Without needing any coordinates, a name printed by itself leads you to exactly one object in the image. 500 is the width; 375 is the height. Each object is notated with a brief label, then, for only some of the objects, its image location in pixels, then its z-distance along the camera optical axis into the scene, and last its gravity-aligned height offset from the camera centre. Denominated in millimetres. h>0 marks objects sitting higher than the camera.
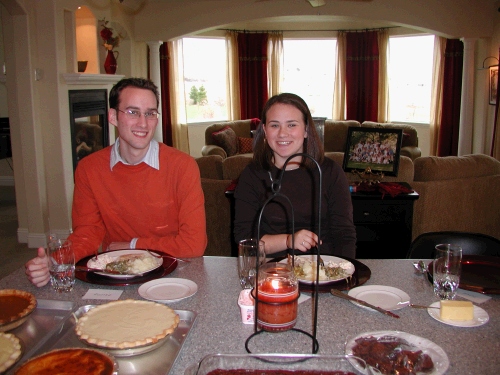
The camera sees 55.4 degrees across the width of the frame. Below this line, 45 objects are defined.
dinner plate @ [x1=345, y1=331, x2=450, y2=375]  1020 -529
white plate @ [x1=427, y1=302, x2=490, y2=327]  1227 -537
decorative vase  5695 +589
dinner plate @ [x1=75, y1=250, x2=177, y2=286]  1488 -520
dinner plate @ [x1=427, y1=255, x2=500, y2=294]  1422 -522
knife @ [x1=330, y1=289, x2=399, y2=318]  1283 -518
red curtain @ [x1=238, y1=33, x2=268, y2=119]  8547 +798
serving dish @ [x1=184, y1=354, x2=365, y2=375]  899 -481
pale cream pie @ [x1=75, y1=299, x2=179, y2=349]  1103 -520
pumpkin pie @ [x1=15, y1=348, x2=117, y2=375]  979 -521
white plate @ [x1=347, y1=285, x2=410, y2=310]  1340 -532
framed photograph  3727 -297
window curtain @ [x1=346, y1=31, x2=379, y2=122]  8445 +666
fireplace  4781 -86
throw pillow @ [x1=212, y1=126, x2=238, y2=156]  7219 -408
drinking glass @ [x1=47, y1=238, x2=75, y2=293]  1448 -455
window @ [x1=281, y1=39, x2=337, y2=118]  8898 +779
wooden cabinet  3336 -785
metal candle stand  1034 -496
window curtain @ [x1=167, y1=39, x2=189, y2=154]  7957 +281
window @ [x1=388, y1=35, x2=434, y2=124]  8398 +615
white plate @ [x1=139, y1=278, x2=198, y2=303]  1398 -535
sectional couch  3561 -583
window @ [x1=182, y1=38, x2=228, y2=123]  8664 +642
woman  1982 -318
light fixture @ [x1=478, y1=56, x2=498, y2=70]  6590 +650
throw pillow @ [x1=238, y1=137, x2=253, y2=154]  7593 -517
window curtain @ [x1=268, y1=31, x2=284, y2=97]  8625 +973
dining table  1113 -547
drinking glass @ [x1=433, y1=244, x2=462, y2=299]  1380 -452
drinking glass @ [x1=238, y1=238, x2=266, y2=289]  1432 -445
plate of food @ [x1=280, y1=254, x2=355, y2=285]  1432 -487
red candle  1107 -429
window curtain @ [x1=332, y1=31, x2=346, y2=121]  8578 +565
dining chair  1954 -539
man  1888 -294
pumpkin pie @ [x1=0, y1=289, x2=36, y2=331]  1189 -517
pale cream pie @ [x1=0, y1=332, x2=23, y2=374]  999 -518
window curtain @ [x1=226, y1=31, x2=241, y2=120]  8523 +724
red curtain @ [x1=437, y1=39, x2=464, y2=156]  7742 +151
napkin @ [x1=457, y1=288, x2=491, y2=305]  1385 -539
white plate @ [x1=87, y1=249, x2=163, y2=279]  1505 -495
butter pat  1243 -513
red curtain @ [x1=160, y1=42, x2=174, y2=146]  7855 +278
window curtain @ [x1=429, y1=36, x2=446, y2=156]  7871 +336
